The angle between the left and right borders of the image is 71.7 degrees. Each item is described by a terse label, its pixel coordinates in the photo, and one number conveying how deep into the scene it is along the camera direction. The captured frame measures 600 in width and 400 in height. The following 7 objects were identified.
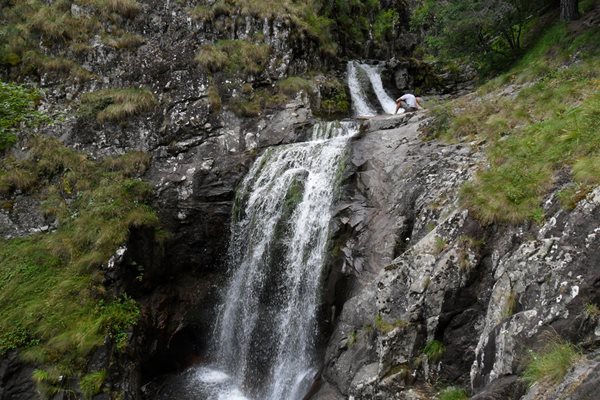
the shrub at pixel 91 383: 9.29
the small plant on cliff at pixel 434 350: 7.00
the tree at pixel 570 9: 12.88
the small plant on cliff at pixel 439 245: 7.71
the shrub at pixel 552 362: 4.34
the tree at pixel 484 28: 13.36
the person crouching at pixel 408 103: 15.38
